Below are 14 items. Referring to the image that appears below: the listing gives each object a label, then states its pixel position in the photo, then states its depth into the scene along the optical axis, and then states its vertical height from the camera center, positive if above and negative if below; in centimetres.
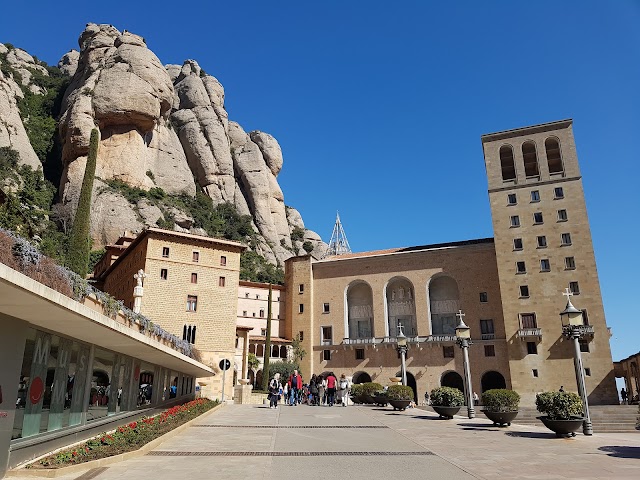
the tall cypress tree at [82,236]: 2474 +764
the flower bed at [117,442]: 835 -141
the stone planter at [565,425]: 1248 -148
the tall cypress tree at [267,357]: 4438 +165
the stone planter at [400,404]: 2170 -146
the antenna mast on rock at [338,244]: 10200 +2808
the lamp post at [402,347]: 2512 +136
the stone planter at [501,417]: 1523 -149
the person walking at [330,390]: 2572 -92
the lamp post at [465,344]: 1935 +118
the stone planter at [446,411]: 1752 -146
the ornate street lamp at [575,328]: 1461 +135
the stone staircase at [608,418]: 2123 -251
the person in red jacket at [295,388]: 2711 -84
